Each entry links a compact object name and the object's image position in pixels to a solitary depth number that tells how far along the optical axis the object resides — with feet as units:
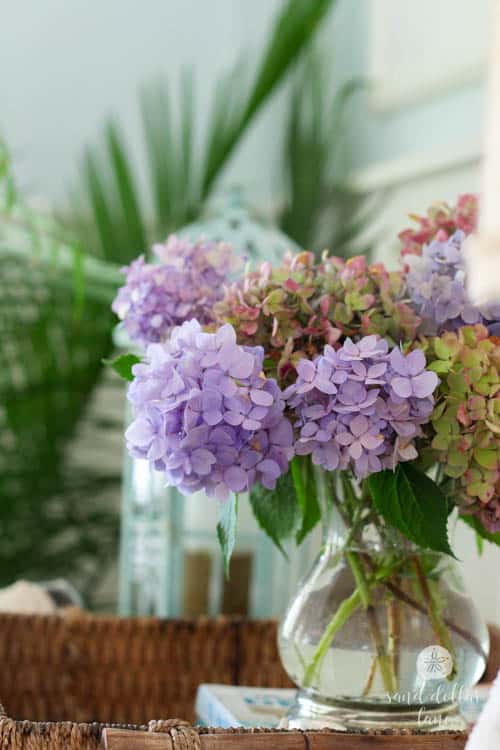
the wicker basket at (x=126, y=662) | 5.79
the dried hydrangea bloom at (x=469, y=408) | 4.31
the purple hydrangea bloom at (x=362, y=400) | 4.22
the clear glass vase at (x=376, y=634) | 4.54
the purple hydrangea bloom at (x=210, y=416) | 4.14
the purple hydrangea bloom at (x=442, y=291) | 4.47
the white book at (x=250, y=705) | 4.84
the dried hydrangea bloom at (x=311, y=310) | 4.41
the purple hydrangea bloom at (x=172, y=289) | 4.75
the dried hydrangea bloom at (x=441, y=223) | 4.80
